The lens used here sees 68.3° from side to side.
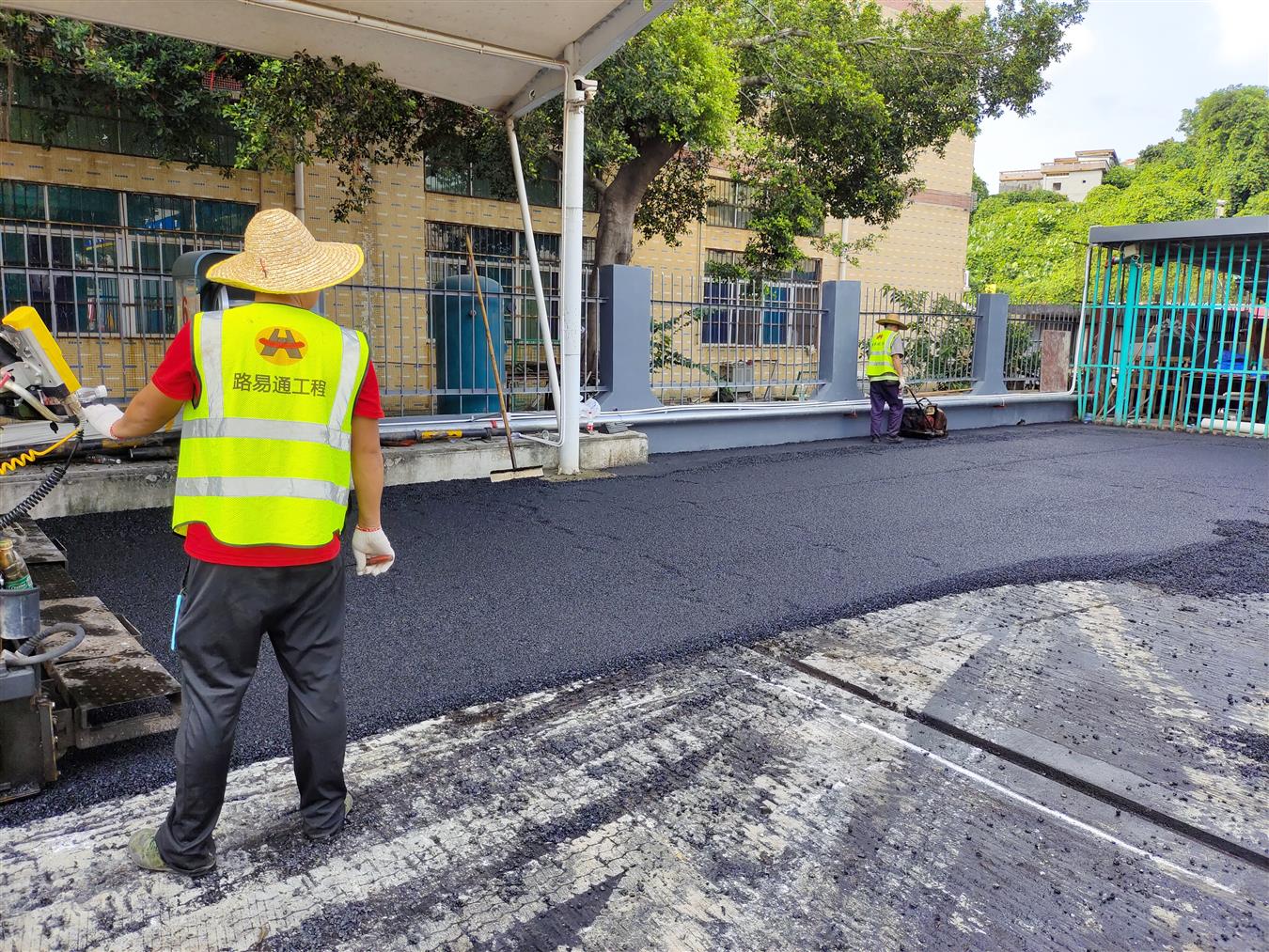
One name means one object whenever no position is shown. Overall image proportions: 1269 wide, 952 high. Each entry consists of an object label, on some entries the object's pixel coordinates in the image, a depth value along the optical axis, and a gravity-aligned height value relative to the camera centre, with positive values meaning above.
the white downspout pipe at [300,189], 13.62 +2.23
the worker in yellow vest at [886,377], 11.76 -0.29
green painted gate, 13.47 +0.40
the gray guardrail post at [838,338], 12.23 +0.18
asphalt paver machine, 2.75 -1.15
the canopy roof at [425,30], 6.84 +2.41
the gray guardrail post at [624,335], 9.89 +0.15
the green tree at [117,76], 9.55 +2.94
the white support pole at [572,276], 7.99 +0.63
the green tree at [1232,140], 40.81 +10.62
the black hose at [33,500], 2.96 -0.51
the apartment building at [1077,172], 71.50 +14.22
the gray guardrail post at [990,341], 14.33 +0.21
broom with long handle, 7.99 -1.05
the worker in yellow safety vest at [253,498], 2.46 -0.41
